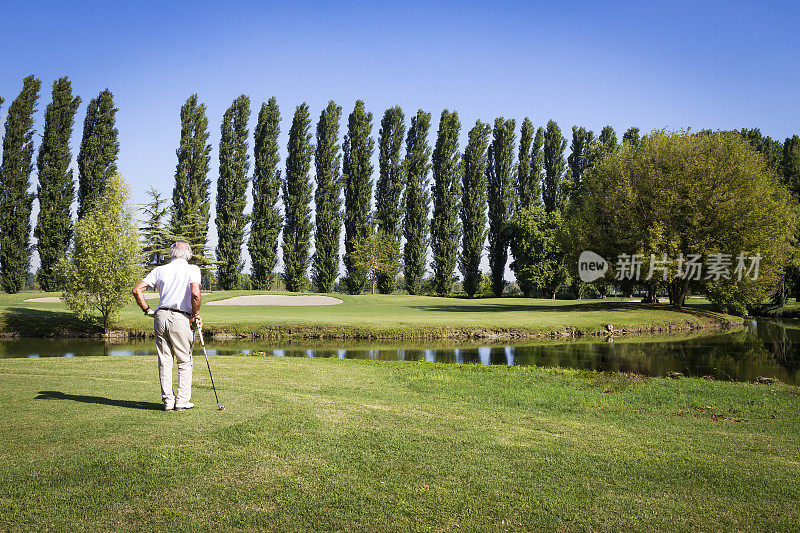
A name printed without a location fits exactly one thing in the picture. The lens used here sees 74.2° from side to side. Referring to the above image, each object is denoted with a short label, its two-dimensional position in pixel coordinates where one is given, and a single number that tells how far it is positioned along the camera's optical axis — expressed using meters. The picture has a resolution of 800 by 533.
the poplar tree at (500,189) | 66.56
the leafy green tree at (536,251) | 63.12
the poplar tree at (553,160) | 69.69
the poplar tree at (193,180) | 57.00
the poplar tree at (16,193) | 50.12
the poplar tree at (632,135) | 67.81
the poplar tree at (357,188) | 61.06
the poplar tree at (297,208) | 59.23
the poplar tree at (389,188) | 63.22
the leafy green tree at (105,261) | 27.06
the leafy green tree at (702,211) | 35.47
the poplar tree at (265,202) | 58.72
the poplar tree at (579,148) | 72.19
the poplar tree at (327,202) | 60.12
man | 7.92
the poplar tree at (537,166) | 68.50
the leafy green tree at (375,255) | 59.59
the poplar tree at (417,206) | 63.69
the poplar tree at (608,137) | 72.50
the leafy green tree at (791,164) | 59.88
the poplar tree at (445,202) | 64.38
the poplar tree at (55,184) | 51.06
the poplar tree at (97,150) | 53.78
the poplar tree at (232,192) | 57.94
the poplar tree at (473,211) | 65.50
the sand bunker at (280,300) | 43.03
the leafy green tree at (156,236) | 55.94
